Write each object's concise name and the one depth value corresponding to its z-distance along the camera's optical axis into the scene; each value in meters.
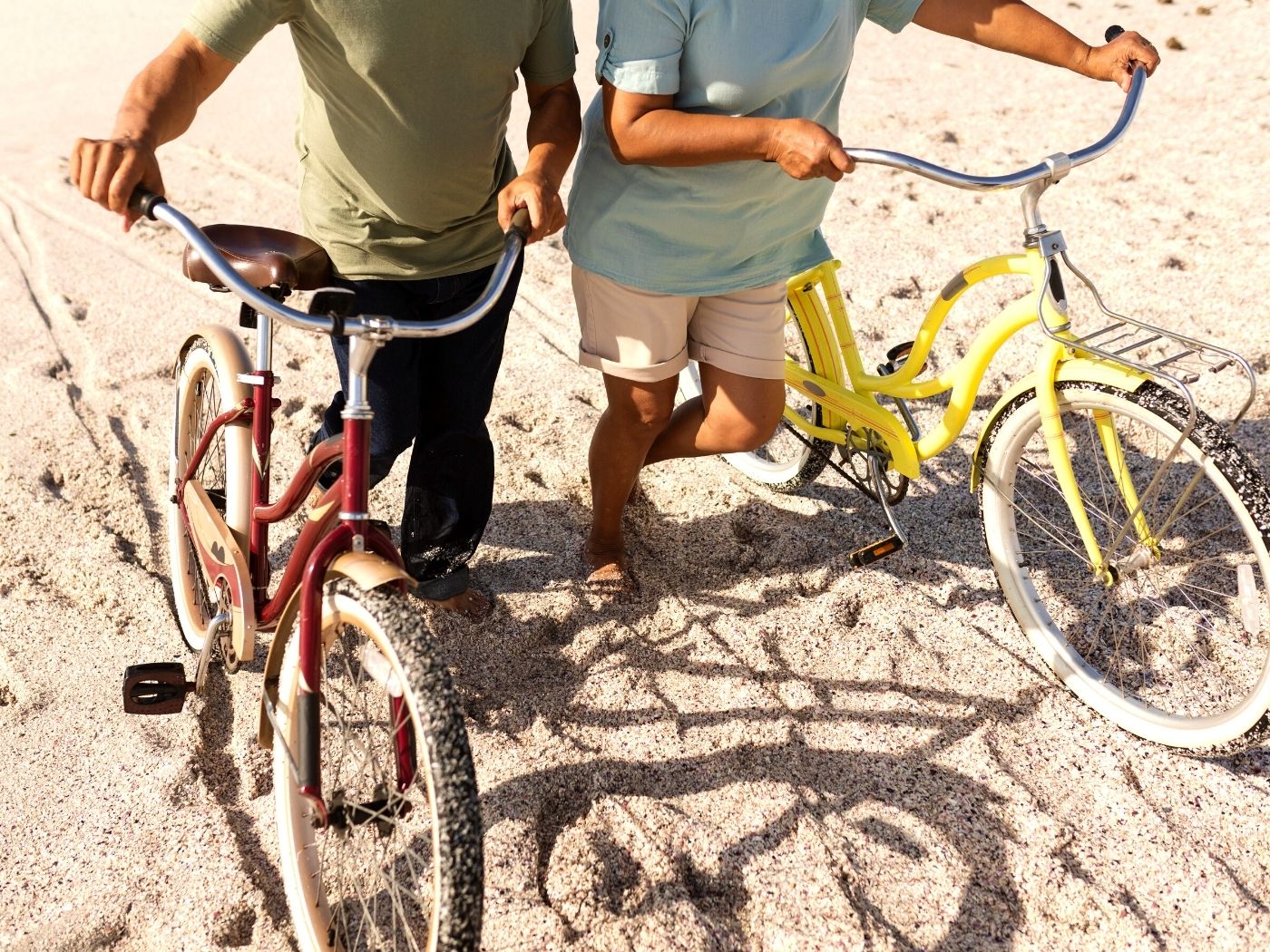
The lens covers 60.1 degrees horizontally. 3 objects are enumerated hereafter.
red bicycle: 1.71
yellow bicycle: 2.41
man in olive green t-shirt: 2.12
